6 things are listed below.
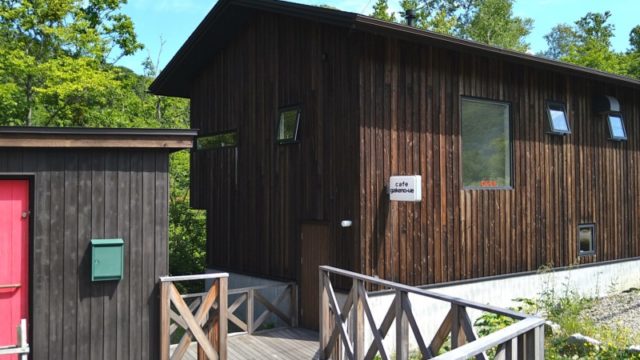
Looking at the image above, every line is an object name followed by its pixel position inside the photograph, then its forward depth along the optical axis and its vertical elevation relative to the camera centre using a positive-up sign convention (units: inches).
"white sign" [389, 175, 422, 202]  297.6 +2.5
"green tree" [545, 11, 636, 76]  1054.4 +472.2
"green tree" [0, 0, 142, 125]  618.2 +155.6
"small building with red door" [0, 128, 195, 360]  218.1 -16.8
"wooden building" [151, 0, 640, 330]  323.0 +30.3
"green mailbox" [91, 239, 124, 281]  223.3 -27.3
